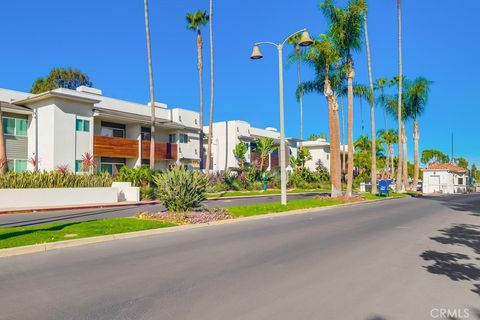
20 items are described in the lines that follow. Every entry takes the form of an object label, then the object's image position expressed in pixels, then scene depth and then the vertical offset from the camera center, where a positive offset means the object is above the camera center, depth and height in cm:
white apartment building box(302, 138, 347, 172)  6512 +328
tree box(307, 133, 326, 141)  9113 +836
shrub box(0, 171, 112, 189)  2055 -35
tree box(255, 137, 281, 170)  4656 +308
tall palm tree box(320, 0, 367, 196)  2791 +1027
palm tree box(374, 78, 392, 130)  5406 +1214
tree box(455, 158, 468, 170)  12360 +265
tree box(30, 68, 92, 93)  5334 +1378
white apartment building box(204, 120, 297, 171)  4944 +398
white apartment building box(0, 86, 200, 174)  2827 +345
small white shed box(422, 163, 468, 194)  5669 -125
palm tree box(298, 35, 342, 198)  2691 +678
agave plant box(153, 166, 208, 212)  1519 -68
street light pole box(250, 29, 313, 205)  1931 +410
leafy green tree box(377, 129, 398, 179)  6756 +586
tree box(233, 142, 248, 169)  4559 +237
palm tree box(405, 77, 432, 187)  4894 +886
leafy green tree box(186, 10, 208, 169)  3900 +1499
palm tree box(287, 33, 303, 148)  3009 +939
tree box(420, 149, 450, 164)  11609 +434
